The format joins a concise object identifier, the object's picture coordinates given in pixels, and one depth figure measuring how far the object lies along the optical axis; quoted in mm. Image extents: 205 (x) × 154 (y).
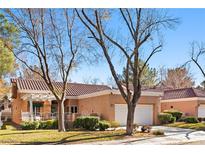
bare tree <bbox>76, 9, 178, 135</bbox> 6026
